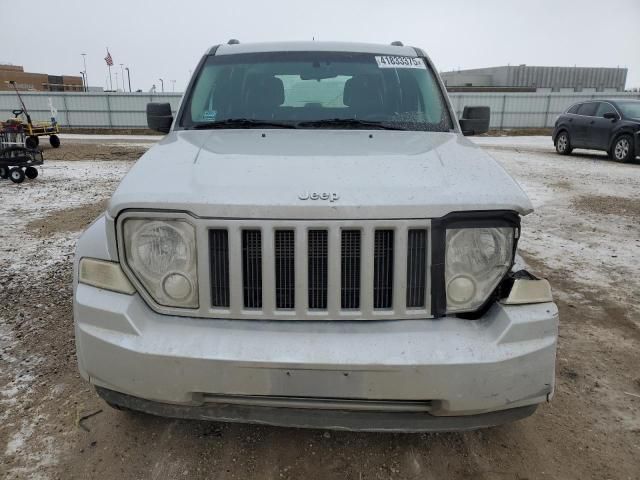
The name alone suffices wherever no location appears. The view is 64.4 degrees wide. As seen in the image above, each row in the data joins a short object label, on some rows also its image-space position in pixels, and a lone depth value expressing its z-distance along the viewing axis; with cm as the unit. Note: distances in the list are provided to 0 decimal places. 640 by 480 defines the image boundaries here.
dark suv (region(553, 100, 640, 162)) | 1369
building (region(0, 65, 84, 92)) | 4781
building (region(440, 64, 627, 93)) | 6731
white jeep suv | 191
